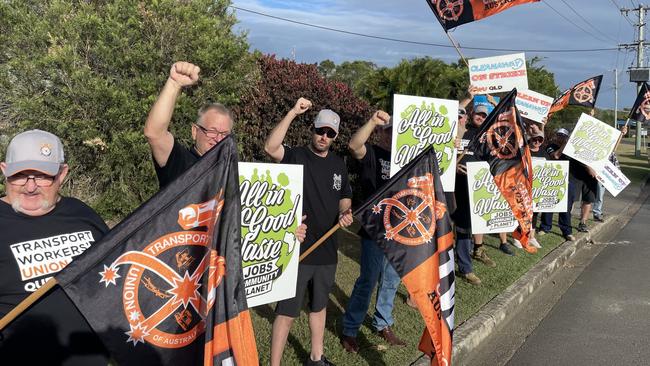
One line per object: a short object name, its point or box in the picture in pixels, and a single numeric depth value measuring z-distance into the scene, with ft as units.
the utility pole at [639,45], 134.51
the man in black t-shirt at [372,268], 14.76
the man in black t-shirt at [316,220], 12.51
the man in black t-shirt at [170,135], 8.92
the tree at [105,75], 18.65
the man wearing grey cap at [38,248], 7.72
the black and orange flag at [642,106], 37.83
